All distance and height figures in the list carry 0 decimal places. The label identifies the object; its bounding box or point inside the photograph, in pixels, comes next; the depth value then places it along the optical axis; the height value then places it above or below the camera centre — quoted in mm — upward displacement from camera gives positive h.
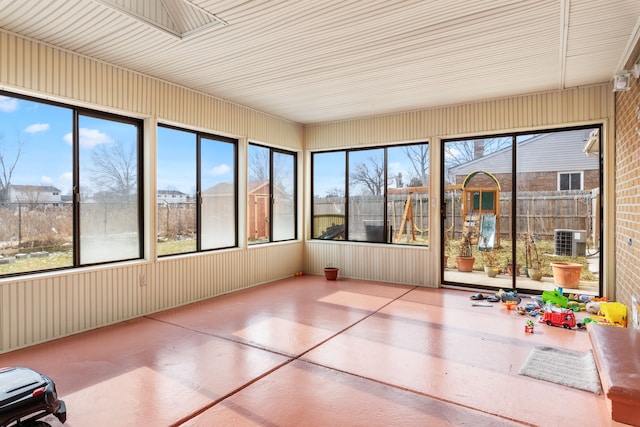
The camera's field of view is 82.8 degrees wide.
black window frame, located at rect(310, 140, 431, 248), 6688 +300
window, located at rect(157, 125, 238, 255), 5031 +316
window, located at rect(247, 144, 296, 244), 6438 +324
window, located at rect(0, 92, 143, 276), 3656 +293
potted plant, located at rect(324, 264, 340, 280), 6703 -1128
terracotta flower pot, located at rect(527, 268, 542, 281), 6109 -1047
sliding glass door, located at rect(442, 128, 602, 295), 5559 +76
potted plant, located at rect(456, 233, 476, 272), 6742 -844
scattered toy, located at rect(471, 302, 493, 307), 4996 -1280
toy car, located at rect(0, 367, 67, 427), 2008 -1061
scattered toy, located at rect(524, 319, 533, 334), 3952 -1271
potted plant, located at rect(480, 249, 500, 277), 6438 -906
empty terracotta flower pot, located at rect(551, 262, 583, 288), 5648 -972
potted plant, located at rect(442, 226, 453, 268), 6254 -628
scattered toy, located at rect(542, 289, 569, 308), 4707 -1147
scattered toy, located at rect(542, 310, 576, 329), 4082 -1219
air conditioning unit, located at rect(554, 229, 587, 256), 5699 -489
